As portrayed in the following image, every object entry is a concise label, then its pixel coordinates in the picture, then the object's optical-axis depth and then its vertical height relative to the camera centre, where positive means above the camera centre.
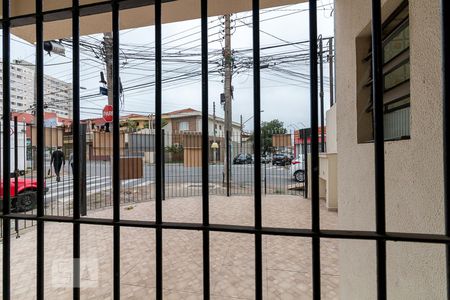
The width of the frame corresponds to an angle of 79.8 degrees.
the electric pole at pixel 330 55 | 10.39 +3.74
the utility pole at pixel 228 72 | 10.70 +3.20
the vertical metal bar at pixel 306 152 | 7.72 -0.07
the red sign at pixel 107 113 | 7.59 +1.12
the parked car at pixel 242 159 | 9.79 -0.32
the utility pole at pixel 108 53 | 8.80 +3.30
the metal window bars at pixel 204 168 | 0.81 -0.06
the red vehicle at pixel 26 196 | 5.16 -0.86
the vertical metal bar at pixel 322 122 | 5.35 +0.57
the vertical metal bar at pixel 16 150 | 4.17 +0.05
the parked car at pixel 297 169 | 11.85 -0.86
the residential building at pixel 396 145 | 1.09 +0.02
